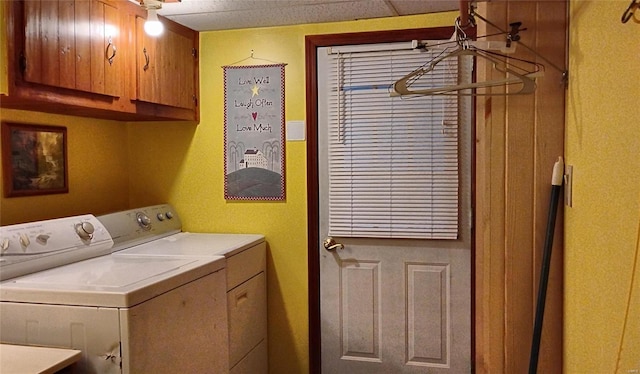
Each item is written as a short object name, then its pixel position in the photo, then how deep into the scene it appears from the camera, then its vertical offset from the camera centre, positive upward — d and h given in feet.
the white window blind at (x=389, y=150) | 9.11 +0.37
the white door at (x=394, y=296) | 9.16 -2.28
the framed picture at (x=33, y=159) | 7.63 +0.20
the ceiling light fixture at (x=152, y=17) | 7.64 +2.34
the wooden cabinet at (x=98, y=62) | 6.16 +1.58
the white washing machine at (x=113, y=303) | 5.67 -1.54
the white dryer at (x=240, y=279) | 8.34 -1.86
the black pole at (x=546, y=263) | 4.83 -0.87
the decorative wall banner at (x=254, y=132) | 9.84 +0.75
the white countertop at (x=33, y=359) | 4.99 -1.91
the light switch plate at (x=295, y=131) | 9.72 +0.76
